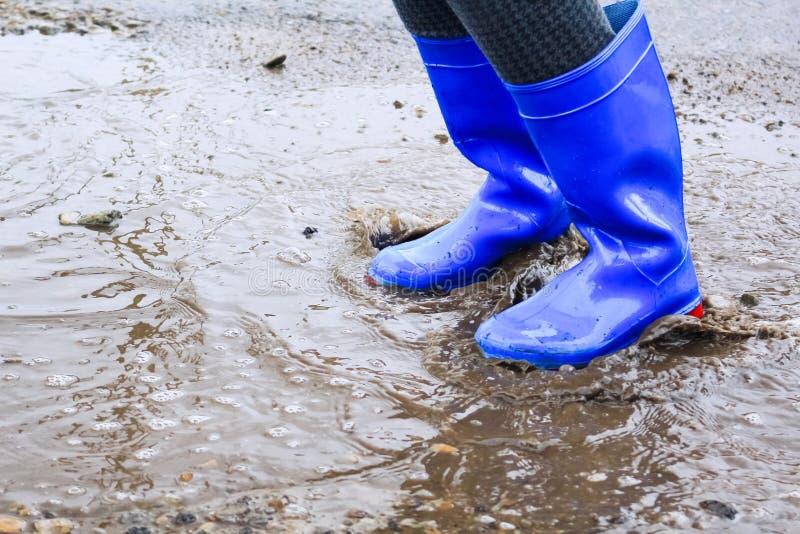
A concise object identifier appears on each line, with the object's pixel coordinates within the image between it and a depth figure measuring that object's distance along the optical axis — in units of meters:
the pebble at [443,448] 2.41
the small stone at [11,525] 2.30
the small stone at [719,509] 2.32
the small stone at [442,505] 2.34
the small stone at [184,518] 2.32
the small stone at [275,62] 3.84
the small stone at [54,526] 2.31
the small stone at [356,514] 2.33
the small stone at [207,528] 2.31
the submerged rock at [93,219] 2.92
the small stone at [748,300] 2.68
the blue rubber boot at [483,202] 2.71
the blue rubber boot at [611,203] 2.49
